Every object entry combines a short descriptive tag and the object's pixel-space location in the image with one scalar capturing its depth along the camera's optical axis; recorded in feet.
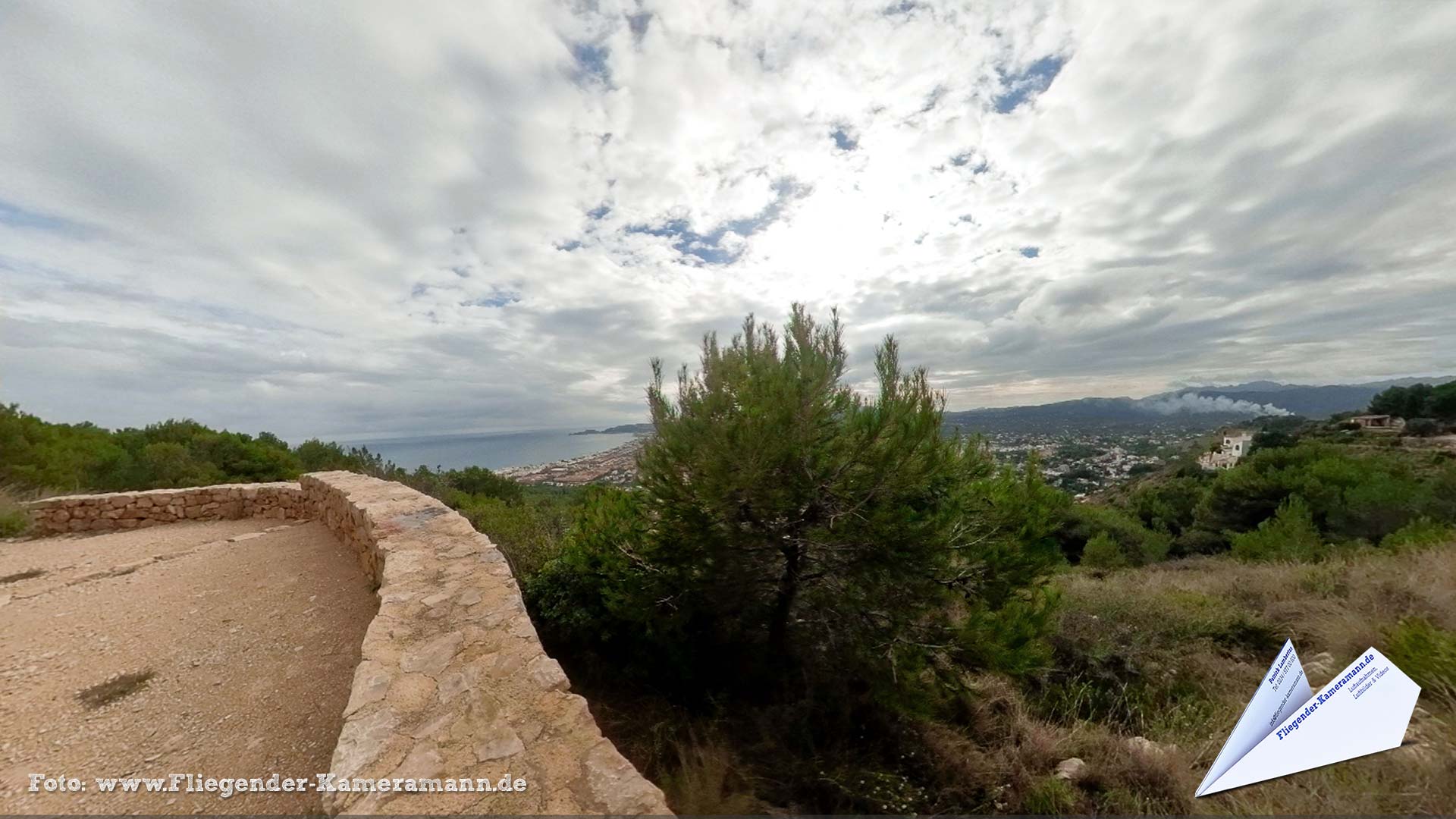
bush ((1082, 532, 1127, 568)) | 46.14
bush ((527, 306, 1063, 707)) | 11.66
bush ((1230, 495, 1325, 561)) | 33.32
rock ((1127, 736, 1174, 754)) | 10.64
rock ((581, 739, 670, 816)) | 5.44
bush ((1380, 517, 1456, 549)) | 24.31
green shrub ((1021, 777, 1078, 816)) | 9.53
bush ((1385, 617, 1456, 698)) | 10.53
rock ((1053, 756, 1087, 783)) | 10.55
